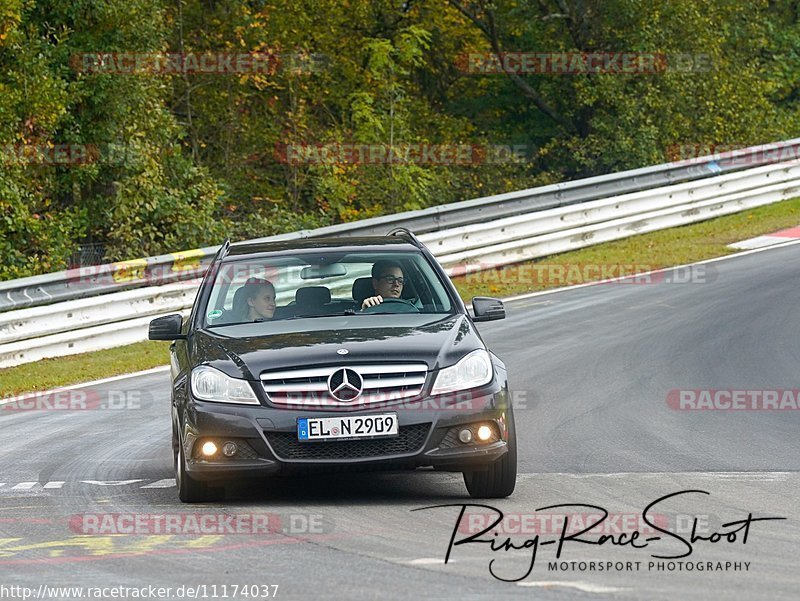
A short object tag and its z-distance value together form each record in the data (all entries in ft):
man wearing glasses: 59.47
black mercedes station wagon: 49.75
